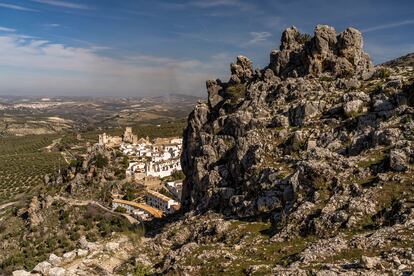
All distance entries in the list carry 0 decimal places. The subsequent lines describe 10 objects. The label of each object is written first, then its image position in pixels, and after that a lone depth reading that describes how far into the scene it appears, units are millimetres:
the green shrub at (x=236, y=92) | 46750
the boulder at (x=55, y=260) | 30116
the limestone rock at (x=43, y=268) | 28570
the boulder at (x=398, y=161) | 24438
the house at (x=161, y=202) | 63125
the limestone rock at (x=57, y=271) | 27141
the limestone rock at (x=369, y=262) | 16703
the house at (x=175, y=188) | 71212
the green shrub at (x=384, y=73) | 38188
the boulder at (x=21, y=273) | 27984
